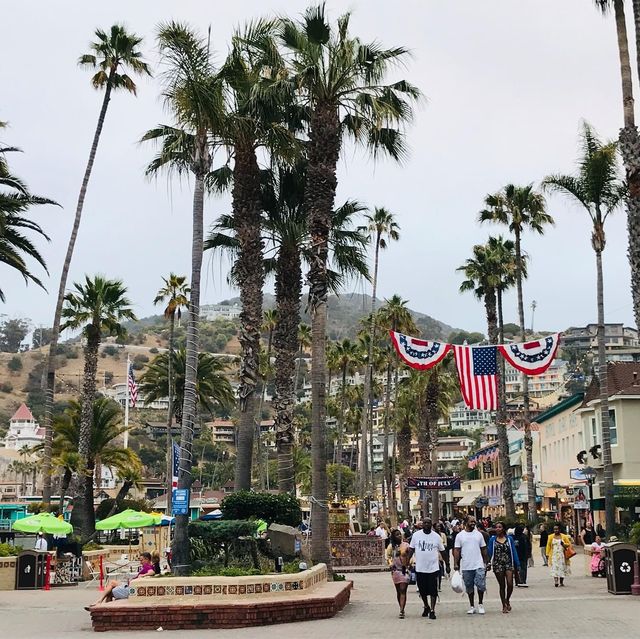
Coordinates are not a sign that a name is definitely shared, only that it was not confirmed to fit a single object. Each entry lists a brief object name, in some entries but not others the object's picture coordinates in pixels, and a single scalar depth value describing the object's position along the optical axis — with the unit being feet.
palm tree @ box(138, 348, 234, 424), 192.65
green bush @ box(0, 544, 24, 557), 91.50
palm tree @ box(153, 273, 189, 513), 185.98
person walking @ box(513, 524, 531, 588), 82.89
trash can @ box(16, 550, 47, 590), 89.56
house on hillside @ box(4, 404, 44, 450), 589.73
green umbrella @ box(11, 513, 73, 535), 89.33
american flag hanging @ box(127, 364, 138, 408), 230.87
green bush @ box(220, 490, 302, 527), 72.18
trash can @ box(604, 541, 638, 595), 66.23
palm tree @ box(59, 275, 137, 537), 151.12
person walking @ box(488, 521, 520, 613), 56.03
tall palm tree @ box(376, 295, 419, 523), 232.73
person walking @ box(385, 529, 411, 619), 55.67
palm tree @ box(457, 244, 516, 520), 174.60
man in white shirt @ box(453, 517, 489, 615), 55.36
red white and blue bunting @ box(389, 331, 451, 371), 94.17
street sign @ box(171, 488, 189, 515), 57.96
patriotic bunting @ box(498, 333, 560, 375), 93.25
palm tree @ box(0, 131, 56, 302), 87.51
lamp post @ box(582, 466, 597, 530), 133.62
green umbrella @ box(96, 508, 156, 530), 102.12
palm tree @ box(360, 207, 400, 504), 217.15
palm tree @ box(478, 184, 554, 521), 160.66
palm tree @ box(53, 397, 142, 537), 160.45
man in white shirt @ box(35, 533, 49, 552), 100.83
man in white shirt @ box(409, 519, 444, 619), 54.08
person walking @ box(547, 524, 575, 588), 79.71
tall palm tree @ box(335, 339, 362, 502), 254.68
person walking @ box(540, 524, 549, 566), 123.86
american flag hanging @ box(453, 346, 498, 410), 102.68
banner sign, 148.97
